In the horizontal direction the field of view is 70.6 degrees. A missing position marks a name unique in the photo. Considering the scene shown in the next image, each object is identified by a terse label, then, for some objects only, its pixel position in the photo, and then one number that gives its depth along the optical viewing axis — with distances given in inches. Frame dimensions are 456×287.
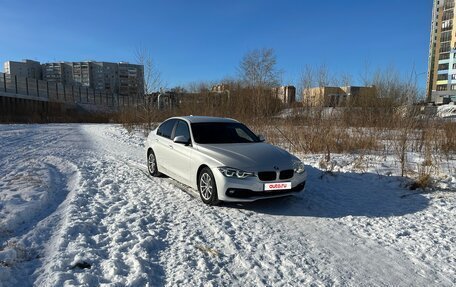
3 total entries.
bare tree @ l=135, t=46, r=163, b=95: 907.4
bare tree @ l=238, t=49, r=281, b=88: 793.5
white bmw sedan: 213.8
